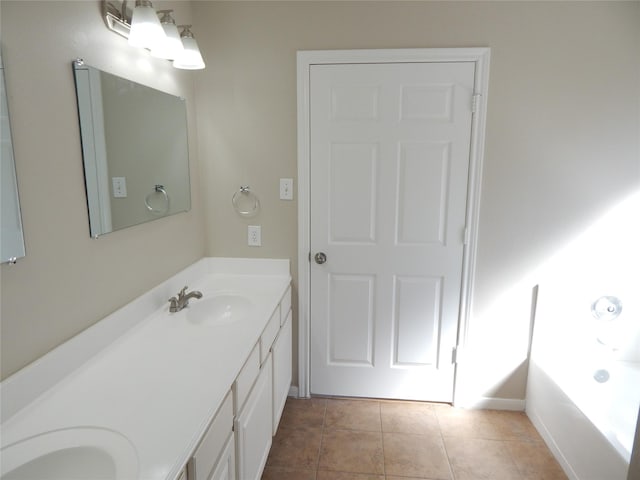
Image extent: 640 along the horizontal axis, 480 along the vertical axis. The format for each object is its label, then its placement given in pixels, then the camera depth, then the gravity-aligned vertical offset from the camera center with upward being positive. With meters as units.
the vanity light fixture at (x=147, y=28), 1.47 +0.56
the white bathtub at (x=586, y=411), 1.75 -1.14
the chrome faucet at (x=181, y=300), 1.79 -0.56
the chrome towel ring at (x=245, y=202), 2.38 -0.15
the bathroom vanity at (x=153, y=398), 0.97 -0.64
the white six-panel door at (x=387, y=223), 2.20 -0.26
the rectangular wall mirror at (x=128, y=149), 1.39 +0.11
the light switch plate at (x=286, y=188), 2.35 -0.07
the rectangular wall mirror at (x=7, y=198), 1.05 -0.06
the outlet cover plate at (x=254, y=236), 2.41 -0.36
